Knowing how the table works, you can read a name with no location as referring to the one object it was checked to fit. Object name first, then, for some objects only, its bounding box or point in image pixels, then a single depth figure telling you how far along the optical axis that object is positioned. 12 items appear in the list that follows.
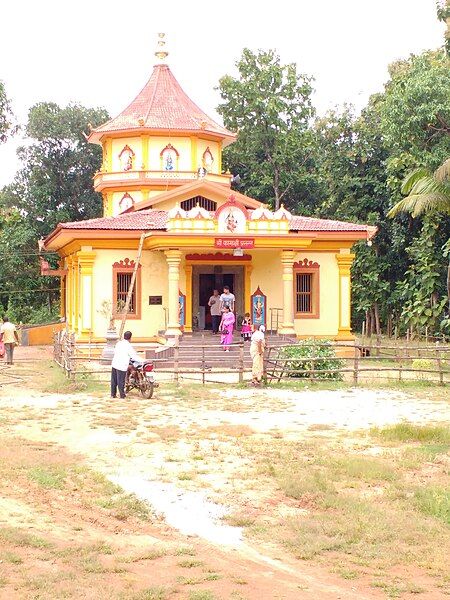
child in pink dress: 26.25
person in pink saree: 24.80
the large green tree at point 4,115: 28.00
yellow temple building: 26.56
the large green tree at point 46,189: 45.12
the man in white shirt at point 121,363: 17.44
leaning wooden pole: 25.27
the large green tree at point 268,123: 41.28
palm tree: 24.58
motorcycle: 17.75
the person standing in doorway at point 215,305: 27.75
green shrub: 20.58
